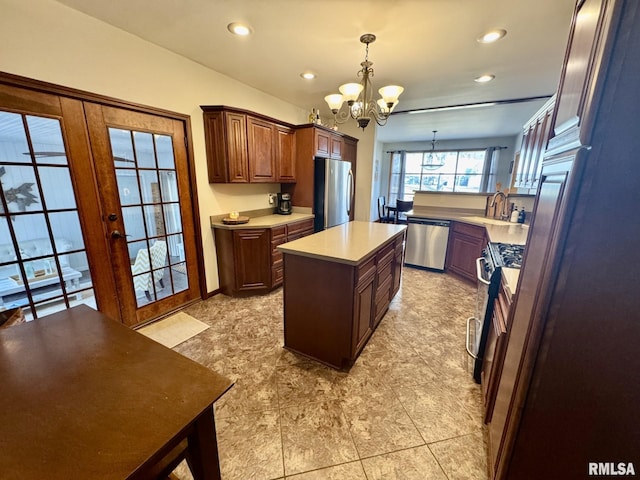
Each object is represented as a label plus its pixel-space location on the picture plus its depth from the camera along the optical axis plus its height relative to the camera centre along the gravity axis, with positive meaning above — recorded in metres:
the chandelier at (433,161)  8.09 +0.80
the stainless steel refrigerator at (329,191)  3.79 -0.09
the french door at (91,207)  1.74 -0.21
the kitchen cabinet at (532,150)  2.54 +0.45
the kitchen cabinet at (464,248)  3.43 -0.85
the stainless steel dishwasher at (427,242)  3.93 -0.87
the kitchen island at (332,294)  1.80 -0.80
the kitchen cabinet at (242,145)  2.82 +0.45
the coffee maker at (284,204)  3.89 -0.30
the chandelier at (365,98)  2.19 +0.78
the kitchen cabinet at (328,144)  3.73 +0.62
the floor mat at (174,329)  2.32 -1.39
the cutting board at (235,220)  3.04 -0.44
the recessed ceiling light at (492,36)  2.04 +1.21
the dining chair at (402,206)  7.06 -0.55
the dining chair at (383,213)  7.65 -0.84
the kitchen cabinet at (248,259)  3.03 -0.91
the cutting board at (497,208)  3.65 -0.30
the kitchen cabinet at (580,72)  0.64 +0.34
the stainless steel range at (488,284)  1.62 -0.63
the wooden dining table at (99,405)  0.56 -0.60
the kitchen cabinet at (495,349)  1.28 -0.87
